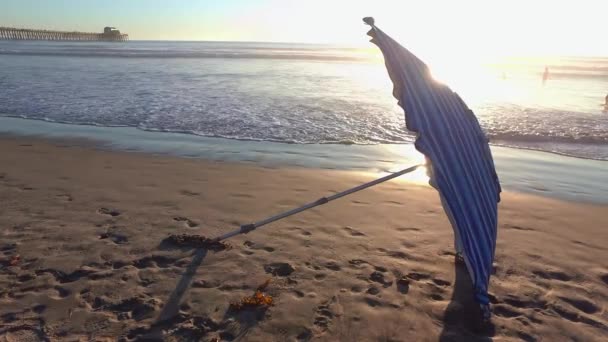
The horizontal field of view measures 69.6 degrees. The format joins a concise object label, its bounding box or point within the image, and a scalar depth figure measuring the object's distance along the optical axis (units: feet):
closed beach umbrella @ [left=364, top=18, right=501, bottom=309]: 8.55
